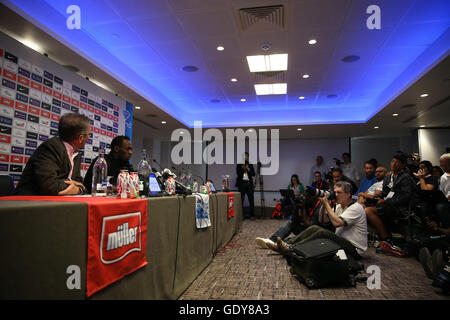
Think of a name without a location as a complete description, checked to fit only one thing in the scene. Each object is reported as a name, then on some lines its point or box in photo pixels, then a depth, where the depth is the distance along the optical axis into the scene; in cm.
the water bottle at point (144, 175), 163
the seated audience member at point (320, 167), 850
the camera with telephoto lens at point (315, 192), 271
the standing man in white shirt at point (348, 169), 772
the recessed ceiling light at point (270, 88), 554
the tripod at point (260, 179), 868
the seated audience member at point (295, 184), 799
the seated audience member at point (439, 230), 201
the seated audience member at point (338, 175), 477
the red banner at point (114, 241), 93
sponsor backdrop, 286
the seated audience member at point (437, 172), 474
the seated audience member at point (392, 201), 337
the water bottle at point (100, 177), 167
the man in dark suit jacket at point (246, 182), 734
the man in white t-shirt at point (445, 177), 320
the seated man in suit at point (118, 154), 248
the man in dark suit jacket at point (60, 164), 155
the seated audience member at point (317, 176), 809
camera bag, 203
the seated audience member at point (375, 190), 416
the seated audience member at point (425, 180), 326
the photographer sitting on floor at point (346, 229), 249
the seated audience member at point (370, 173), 491
